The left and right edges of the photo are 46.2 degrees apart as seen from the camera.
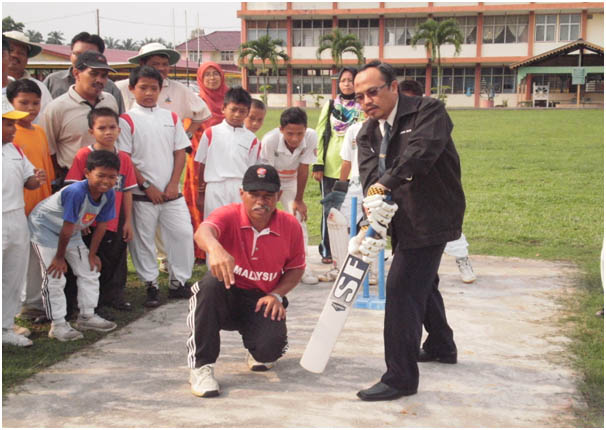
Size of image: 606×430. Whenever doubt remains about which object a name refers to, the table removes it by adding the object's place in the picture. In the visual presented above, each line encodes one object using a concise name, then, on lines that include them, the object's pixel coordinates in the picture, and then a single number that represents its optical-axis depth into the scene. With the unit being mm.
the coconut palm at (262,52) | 50375
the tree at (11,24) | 51056
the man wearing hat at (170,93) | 6895
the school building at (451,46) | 51000
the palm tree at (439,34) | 48656
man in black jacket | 3986
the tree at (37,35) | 83450
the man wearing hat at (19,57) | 5992
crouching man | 4148
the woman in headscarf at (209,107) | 7668
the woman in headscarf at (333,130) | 7031
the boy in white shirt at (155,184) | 6055
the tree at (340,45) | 49219
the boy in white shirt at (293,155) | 6645
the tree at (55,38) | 110506
